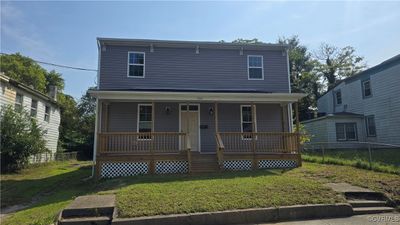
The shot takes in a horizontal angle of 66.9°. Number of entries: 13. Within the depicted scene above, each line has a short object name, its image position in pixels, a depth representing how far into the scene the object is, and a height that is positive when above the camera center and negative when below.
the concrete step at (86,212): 6.76 -1.38
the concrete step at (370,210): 7.29 -1.49
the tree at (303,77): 37.75 +9.15
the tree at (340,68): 39.88 +10.59
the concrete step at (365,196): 8.01 -1.27
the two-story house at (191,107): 12.73 +2.13
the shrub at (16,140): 15.16 +0.55
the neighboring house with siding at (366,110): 19.92 +2.73
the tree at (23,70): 33.38 +9.16
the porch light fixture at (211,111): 15.24 +1.93
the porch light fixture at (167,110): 14.98 +1.95
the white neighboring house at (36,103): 16.17 +3.01
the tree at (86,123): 28.70 +2.99
